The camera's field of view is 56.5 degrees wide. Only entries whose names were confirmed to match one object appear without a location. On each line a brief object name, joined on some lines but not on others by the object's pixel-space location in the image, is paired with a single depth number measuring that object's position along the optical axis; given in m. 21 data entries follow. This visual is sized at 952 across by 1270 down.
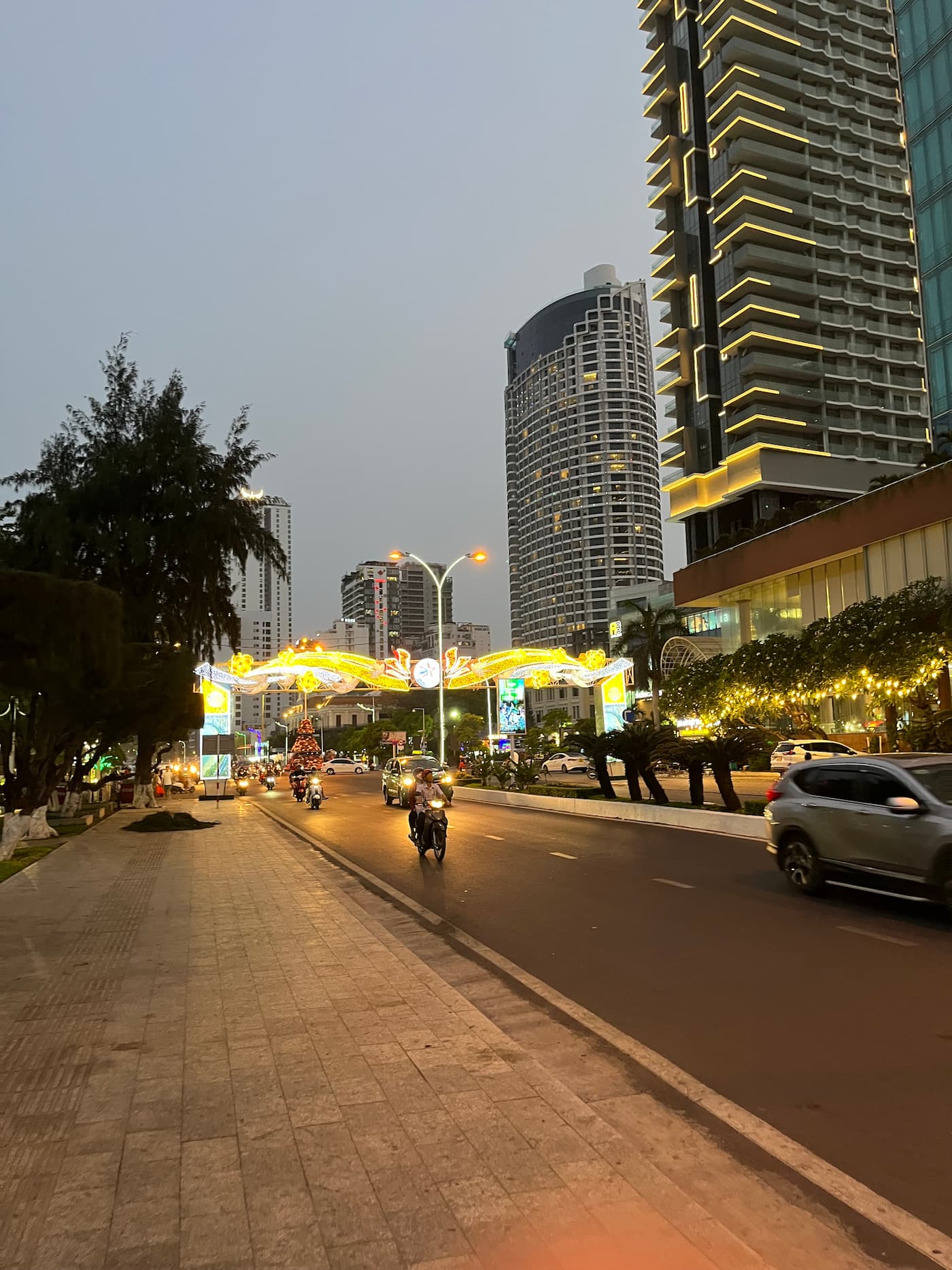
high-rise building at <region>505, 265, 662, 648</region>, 187.75
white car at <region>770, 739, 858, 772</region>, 35.22
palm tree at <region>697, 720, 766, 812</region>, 20.88
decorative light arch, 39.66
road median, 18.30
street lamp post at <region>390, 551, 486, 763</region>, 35.59
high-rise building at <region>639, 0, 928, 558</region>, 87.94
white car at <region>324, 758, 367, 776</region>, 84.86
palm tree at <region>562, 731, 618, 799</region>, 25.89
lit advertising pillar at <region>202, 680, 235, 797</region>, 39.66
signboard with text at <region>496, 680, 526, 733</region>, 44.19
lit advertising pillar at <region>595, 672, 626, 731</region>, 44.12
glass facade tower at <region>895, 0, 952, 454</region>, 44.03
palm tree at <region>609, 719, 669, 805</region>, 24.77
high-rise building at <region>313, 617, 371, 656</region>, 167.88
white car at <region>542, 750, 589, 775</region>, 56.09
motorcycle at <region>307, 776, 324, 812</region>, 32.31
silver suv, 8.76
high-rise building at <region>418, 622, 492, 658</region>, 172.50
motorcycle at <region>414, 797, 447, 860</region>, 15.96
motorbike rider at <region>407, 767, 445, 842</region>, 16.42
